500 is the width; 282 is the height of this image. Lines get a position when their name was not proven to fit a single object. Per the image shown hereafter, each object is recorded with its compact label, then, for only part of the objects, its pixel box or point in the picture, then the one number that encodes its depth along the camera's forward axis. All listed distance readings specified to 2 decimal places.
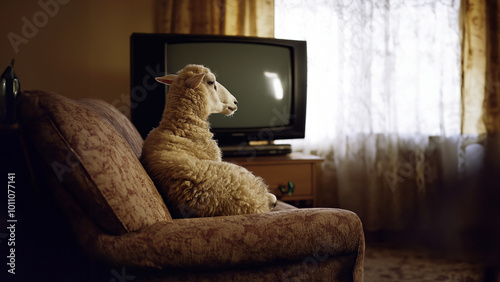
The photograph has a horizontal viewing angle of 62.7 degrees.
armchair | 0.82
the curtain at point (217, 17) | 2.72
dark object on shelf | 1.59
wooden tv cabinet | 2.22
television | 2.21
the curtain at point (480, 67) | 3.09
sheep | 0.98
